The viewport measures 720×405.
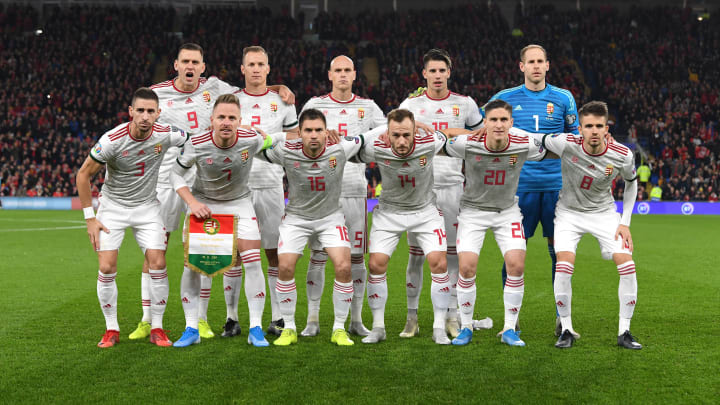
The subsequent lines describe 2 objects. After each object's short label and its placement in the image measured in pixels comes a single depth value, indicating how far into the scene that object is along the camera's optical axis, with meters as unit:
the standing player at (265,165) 6.29
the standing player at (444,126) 6.15
